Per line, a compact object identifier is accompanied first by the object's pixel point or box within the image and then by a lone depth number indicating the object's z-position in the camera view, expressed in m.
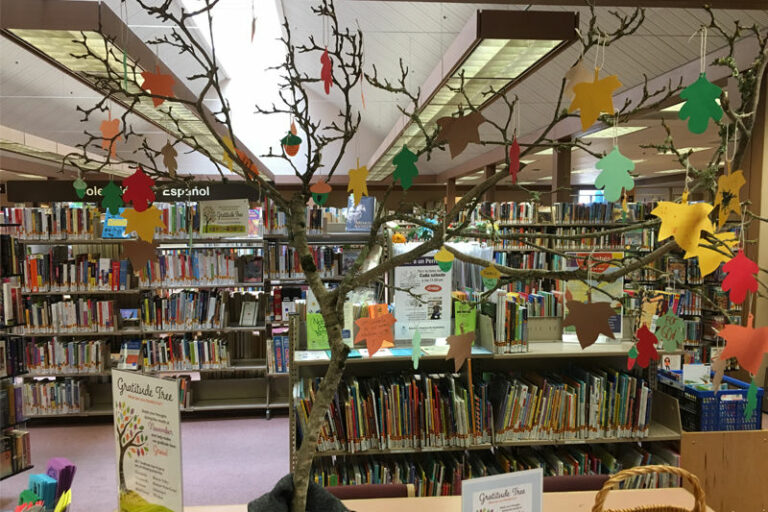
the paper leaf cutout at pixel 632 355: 1.15
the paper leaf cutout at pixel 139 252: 1.16
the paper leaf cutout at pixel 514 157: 0.99
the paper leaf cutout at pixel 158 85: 1.09
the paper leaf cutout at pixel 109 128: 1.36
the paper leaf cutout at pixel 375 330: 1.45
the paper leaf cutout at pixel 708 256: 0.85
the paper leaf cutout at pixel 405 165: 1.10
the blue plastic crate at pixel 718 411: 2.88
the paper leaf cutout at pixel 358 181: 1.19
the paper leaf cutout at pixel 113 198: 1.21
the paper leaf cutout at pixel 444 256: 1.37
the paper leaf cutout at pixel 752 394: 0.98
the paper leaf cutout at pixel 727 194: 0.88
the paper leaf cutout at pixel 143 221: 1.08
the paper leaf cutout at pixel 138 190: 1.09
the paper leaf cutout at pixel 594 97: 0.87
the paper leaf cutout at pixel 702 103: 0.91
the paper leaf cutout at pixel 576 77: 0.95
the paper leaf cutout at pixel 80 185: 1.57
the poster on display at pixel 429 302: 2.87
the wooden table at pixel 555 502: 1.79
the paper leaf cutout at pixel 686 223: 0.82
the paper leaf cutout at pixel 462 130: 0.99
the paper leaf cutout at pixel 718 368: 0.96
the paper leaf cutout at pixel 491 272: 1.13
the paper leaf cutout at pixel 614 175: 0.97
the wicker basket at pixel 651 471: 1.31
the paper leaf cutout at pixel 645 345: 1.10
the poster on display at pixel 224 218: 5.18
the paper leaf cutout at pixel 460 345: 1.22
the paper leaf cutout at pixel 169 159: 1.30
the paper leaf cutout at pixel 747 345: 0.85
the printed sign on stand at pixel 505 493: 1.27
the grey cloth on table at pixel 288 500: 1.15
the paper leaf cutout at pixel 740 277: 0.85
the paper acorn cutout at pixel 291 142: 1.38
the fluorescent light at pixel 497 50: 3.51
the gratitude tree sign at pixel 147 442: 1.17
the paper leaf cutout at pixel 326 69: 1.20
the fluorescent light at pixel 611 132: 8.54
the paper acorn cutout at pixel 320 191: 1.29
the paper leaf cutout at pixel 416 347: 1.60
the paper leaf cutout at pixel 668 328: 1.38
